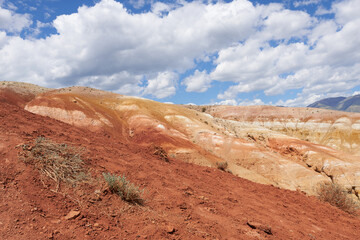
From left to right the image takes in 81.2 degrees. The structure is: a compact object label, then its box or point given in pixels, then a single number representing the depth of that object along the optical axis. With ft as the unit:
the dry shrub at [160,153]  40.55
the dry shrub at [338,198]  48.91
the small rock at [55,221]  14.02
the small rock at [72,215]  14.67
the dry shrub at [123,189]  18.69
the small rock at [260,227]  20.84
